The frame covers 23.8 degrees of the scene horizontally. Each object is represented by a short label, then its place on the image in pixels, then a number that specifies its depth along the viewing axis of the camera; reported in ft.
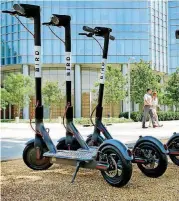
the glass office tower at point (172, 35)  176.55
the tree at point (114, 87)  105.08
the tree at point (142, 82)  106.52
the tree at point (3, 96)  113.29
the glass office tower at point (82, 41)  138.10
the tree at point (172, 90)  121.19
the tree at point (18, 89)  116.67
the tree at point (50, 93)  125.70
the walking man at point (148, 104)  48.58
